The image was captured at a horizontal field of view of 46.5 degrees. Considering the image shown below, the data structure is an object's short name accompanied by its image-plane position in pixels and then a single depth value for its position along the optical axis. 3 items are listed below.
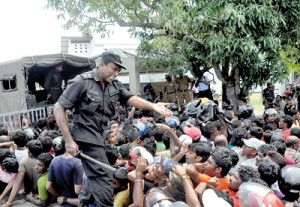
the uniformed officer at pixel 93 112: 2.90
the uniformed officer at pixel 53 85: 10.46
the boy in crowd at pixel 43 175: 4.26
